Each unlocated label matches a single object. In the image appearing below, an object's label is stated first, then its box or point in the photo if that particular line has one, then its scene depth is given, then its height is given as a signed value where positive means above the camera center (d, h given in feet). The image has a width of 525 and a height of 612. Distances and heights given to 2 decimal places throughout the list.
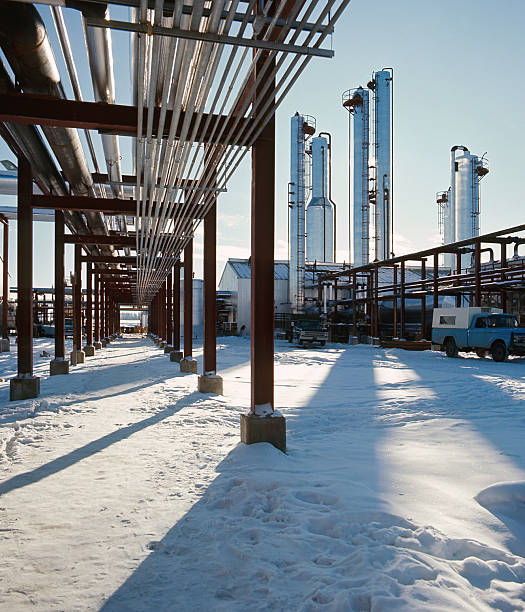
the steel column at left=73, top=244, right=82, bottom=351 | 57.82 +1.66
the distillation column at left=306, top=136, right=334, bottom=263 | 117.80 +25.44
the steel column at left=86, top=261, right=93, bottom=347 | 66.96 +2.60
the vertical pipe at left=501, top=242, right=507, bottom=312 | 73.67 +8.56
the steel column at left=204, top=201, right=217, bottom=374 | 32.65 +1.64
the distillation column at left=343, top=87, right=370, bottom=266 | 111.55 +32.31
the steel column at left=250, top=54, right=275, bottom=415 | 20.08 +1.78
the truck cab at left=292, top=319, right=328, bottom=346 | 89.97 -3.71
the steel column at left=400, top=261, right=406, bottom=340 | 88.99 +2.98
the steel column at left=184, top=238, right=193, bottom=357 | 45.70 +1.30
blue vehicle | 61.93 -2.94
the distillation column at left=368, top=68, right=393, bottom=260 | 108.88 +38.94
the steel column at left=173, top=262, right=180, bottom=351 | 60.39 +0.56
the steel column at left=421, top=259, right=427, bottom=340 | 93.25 -1.32
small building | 122.11 +7.07
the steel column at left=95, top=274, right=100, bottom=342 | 80.47 +1.76
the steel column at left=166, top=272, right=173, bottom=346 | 74.59 +0.37
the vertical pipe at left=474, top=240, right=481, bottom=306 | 71.00 +5.02
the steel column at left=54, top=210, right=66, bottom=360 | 45.09 +2.78
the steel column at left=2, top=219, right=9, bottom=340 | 77.77 +5.80
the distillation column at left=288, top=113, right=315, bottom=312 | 116.78 +26.73
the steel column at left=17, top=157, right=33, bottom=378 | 32.04 +2.42
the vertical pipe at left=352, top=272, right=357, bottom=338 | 104.19 +0.48
